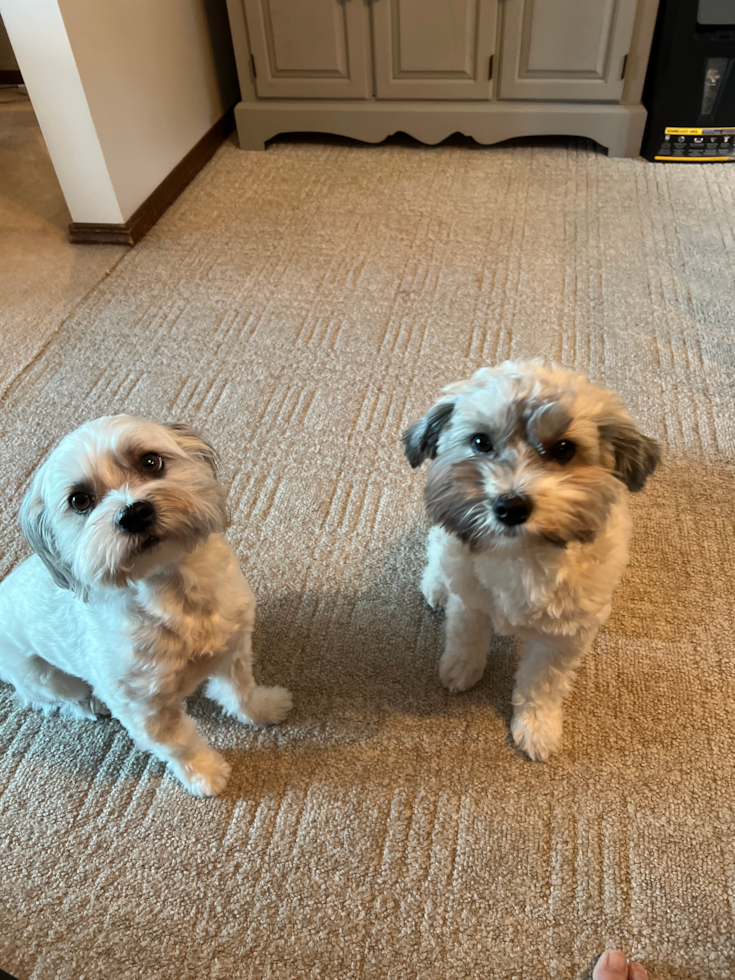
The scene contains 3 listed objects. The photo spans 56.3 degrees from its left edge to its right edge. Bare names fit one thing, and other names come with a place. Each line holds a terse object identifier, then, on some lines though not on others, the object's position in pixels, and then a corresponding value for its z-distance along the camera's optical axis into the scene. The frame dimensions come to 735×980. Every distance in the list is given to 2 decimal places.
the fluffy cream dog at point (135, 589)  0.91
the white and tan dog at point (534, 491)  0.89
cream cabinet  2.61
